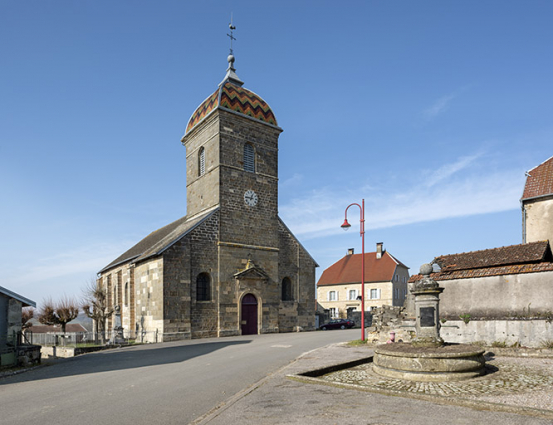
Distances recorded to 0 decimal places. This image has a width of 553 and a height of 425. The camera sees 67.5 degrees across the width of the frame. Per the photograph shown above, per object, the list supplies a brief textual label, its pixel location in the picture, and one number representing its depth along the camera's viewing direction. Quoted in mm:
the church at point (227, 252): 21812
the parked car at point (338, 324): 31469
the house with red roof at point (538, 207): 19047
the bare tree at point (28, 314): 35125
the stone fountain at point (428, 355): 8336
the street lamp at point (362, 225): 17562
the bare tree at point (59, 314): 23708
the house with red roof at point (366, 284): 41284
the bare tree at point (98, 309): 24359
